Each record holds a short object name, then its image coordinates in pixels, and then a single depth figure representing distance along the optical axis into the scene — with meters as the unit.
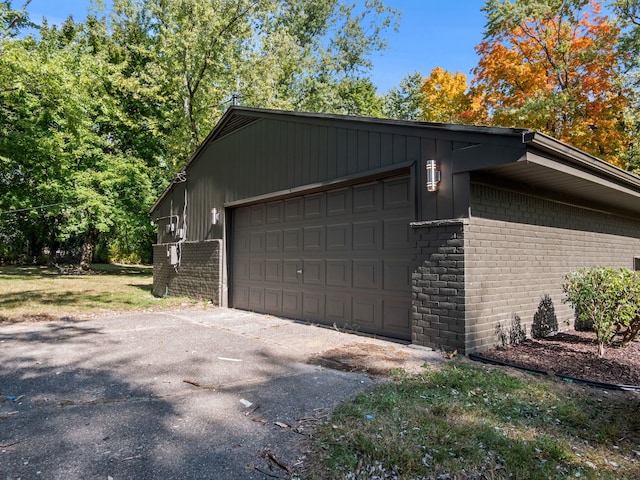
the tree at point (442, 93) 19.51
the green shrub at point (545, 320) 5.71
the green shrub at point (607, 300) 4.39
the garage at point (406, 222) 4.75
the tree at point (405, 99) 23.70
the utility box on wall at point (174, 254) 10.63
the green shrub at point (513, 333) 5.07
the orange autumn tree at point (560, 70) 12.64
